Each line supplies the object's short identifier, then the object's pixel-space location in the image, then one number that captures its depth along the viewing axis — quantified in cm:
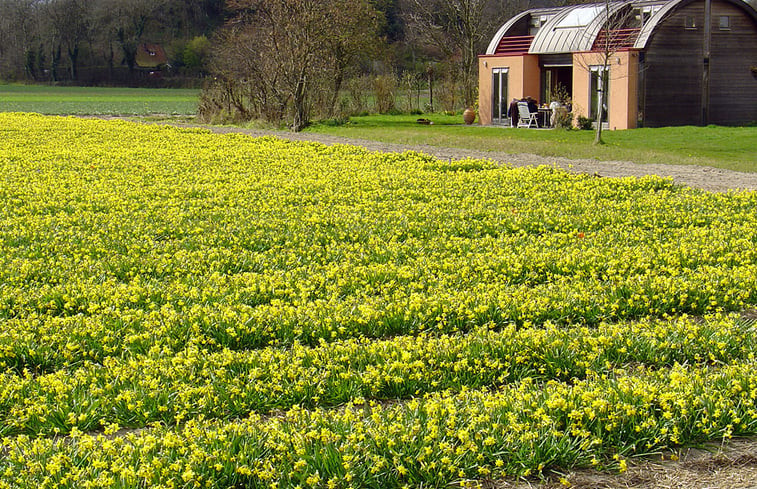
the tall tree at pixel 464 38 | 4731
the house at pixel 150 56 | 10725
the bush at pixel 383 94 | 4734
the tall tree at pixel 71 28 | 10562
